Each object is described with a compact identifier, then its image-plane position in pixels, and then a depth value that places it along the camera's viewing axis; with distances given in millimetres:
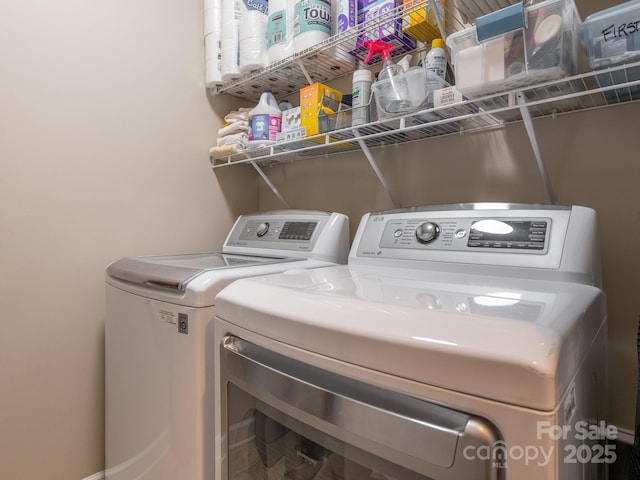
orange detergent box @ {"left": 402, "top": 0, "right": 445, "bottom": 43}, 1107
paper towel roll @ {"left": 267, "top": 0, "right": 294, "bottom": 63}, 1448
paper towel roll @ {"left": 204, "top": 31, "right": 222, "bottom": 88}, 1636
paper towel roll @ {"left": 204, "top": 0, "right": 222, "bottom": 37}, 1636
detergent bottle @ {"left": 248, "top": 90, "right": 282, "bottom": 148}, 1518
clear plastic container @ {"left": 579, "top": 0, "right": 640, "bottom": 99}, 691
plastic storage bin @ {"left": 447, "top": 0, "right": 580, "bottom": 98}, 753
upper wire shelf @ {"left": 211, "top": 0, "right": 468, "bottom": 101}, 1193
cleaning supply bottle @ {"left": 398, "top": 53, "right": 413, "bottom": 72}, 1181
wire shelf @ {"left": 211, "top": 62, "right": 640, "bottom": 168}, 810
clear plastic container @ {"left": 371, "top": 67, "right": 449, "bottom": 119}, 1037
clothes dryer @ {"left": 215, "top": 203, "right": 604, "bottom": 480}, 432
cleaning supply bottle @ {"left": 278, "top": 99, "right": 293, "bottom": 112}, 1623
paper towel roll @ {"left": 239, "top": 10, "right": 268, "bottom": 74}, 1506
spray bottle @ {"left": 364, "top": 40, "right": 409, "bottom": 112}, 1065
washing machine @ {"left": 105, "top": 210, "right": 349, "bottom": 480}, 894
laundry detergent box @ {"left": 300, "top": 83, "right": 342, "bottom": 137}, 1331
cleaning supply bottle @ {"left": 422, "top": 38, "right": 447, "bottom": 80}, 1100
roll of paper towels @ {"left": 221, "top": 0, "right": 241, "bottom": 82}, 1572
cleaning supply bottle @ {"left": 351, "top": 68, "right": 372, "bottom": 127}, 1209
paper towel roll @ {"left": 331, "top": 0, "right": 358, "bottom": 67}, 1300
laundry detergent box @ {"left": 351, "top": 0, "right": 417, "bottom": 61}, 1173
